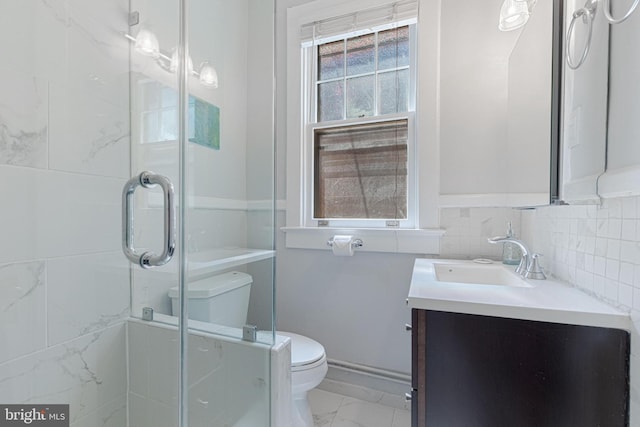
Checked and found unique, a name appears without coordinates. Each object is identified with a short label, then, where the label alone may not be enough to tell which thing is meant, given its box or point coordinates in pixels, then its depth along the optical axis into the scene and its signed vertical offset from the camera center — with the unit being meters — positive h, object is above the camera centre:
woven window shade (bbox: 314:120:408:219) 1.69 +0.21
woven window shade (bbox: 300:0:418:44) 1.60 +1.05
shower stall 0.91 -0.03
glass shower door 1.07 -0.06
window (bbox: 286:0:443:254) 1.57 +0.48
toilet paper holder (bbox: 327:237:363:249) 1.65 -0.19
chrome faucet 1.12 -0.21
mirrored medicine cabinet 0.88 +0.40
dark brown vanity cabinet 0.73 -0.43
